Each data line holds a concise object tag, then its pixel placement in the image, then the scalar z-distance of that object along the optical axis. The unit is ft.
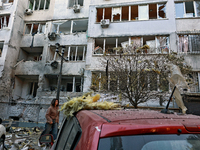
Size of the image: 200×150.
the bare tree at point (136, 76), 25.72
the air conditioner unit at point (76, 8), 49.19
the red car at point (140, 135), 3.05
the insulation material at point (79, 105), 6.22
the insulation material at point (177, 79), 6.52
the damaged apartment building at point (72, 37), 38.88
